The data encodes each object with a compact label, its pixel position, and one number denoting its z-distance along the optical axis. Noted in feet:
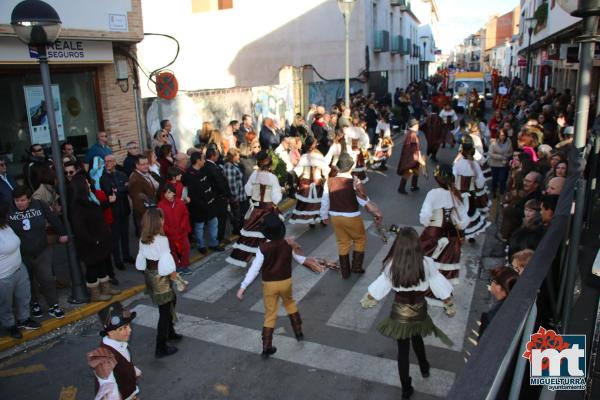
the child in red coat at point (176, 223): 23.54
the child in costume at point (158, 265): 17.71
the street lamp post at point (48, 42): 19.52
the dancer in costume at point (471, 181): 28.96
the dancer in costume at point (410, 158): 39.73
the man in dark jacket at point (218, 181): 27.86
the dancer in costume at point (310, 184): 29.97
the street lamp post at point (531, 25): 92.95
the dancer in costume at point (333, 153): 30.32
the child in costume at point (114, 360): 11.94
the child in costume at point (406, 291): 14.78
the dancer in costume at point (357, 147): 39.75
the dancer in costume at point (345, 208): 23.49
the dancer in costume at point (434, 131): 50.70
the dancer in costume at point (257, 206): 25.00
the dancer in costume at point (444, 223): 21.13
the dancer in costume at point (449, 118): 54.08
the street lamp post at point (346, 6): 47.66
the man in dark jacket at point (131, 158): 29.81
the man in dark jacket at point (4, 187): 23.76
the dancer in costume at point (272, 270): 17.38
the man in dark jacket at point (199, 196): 27.12
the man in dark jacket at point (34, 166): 25.48
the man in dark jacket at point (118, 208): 24.89
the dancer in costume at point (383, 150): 47.83
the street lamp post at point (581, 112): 9.71
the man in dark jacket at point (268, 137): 44.09
